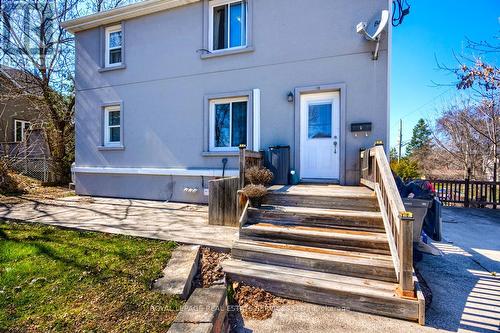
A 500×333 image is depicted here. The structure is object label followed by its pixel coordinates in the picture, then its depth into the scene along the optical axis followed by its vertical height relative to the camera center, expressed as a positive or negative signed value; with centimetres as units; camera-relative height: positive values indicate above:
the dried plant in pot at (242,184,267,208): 443 -53
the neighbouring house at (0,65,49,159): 1161 +288
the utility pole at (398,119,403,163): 3067 +342
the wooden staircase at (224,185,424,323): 276 -119
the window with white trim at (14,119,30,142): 1566 +201
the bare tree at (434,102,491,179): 1207 +131
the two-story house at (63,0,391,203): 577 +191
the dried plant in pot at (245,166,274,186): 491 -26
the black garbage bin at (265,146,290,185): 589 -3
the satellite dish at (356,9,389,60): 510 +290
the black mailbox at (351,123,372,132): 557 +81
